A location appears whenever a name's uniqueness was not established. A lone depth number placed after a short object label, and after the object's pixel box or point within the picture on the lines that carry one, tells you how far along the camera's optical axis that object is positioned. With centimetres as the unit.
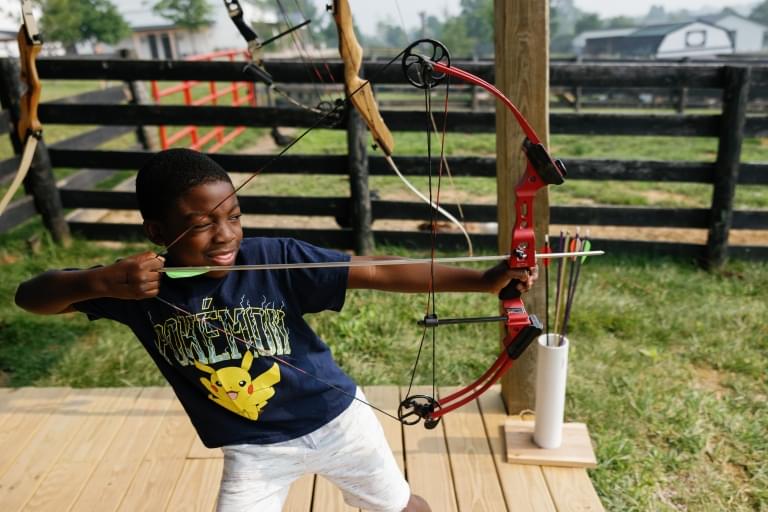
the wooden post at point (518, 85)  198
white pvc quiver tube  212
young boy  139
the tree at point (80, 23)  3681
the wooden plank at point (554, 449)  217
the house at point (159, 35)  5225
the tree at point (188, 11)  4725
